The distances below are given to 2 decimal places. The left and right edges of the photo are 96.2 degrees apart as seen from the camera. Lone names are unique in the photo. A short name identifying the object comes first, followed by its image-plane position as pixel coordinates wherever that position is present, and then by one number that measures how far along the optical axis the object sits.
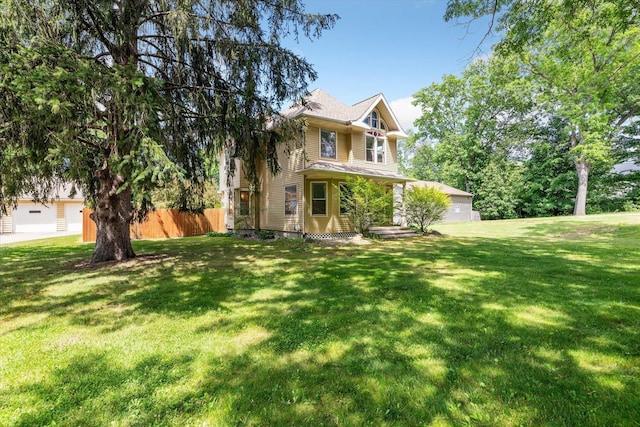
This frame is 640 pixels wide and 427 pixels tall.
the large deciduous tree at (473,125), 30.89
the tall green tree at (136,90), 5.13
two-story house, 13.53
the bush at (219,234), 18.03
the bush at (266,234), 14.93
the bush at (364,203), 12.22
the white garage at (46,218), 21.50
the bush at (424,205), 14.16
